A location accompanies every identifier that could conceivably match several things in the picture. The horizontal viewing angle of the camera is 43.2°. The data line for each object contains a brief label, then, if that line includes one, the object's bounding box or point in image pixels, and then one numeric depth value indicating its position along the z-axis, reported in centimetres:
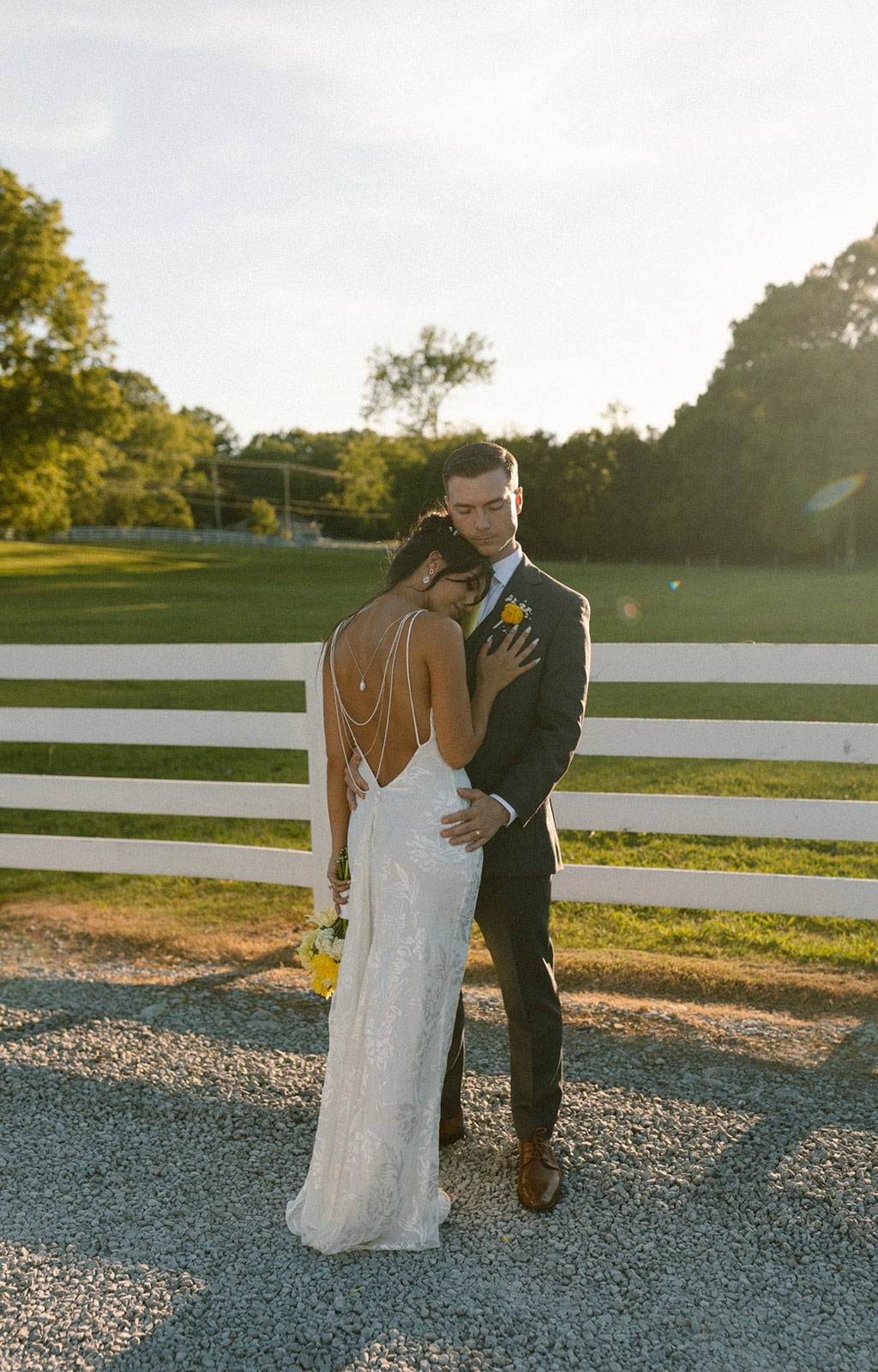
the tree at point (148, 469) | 9294
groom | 321
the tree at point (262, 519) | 10619
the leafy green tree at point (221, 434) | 13658
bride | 305
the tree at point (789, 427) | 4291
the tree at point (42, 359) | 3197
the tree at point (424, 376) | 6375
